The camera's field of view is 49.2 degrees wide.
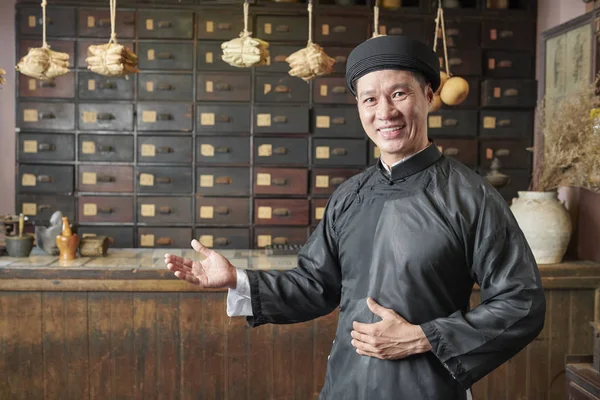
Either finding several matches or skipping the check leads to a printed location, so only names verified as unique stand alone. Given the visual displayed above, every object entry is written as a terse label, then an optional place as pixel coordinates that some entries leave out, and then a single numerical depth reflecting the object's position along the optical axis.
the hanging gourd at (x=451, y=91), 3.12
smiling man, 1.21
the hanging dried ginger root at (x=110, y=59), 2.95
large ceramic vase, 2.75
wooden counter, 2.72
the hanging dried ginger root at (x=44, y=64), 2.99
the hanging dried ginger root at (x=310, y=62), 3.02
